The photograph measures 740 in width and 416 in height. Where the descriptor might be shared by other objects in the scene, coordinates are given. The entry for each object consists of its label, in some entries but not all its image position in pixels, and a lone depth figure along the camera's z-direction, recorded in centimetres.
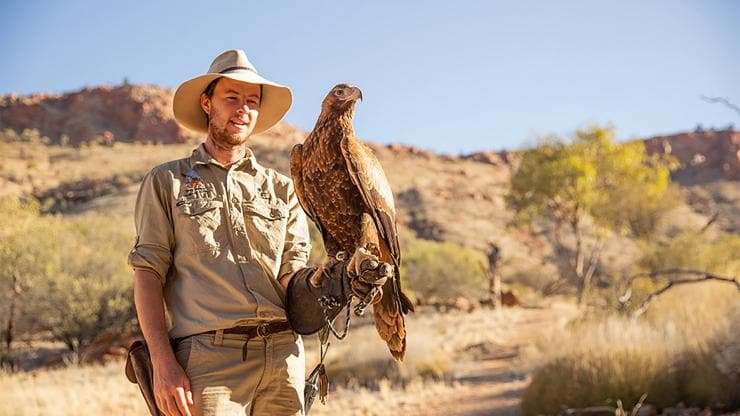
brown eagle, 267
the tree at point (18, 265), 1706
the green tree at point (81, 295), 1712
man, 266
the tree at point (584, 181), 2141
